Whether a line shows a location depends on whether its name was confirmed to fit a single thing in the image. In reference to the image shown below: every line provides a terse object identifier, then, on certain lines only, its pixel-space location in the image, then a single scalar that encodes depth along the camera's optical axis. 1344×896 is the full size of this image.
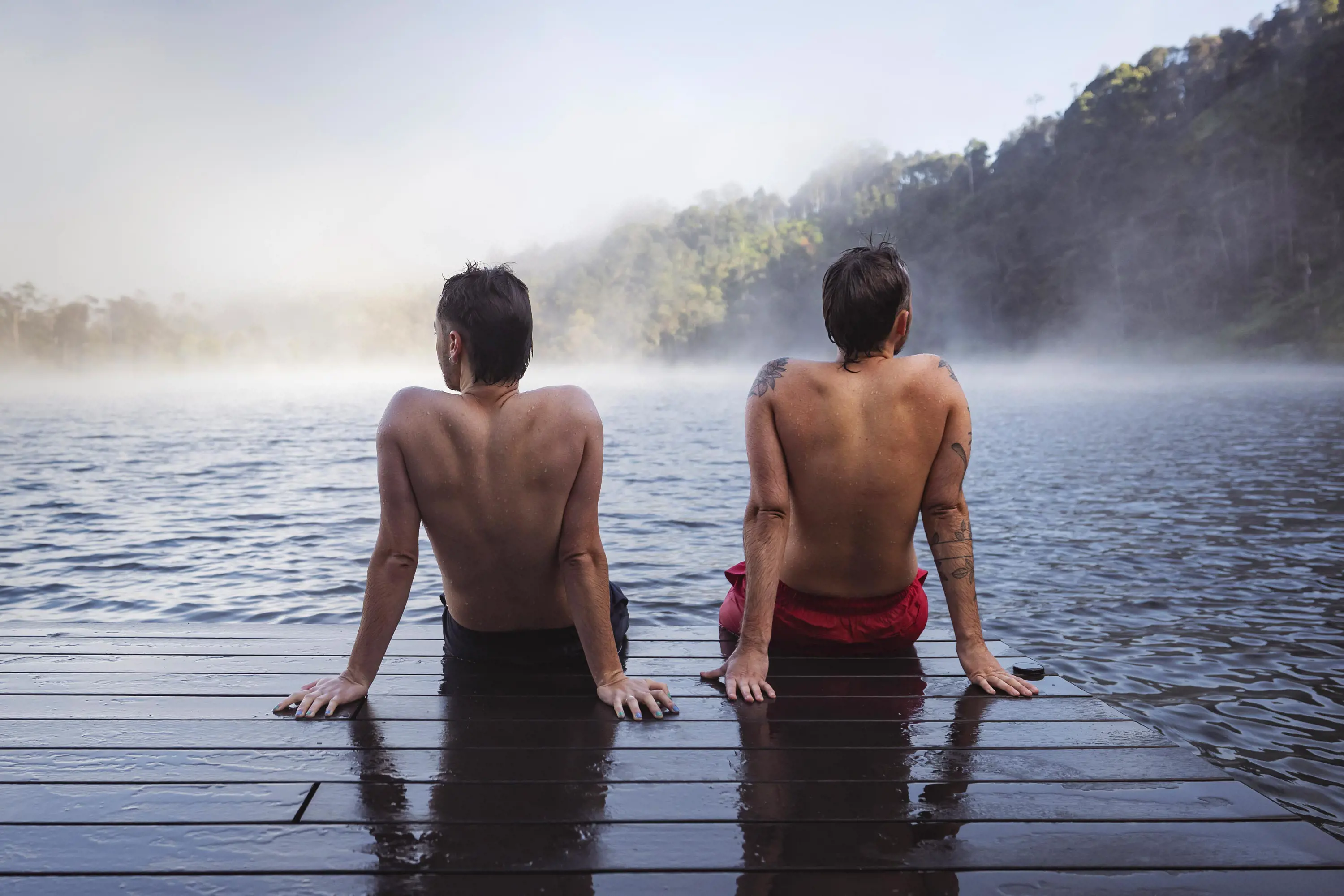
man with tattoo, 2.54
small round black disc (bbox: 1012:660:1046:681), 2.67
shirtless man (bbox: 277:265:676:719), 2.30
